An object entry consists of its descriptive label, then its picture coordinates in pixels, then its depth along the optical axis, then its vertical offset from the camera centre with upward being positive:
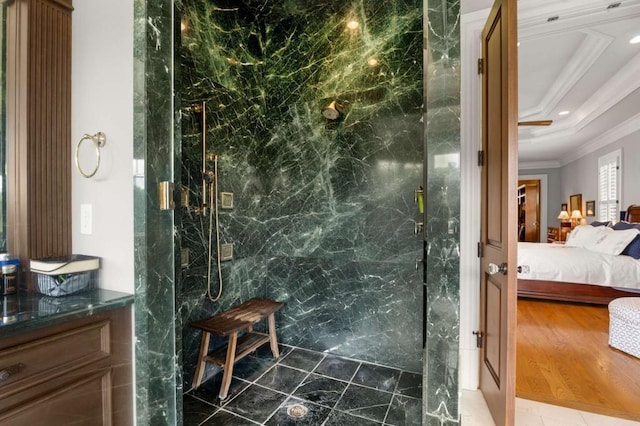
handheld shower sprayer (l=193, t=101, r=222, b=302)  2.16 +0.11
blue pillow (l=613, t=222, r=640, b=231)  3.88 -0.22
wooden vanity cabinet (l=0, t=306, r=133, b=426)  0.93 -0.57
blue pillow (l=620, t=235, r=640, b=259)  3.59 -0.48
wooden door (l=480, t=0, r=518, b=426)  1.47 -0.01
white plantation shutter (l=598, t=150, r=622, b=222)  5.10 +0.43
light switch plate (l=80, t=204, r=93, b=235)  1.34 -0.04
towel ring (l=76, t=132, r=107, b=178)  1.29 +0.29
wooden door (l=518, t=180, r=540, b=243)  8.53 +0.01
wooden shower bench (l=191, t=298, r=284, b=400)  2.01 -0.92
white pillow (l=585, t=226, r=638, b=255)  3.69 -0.41
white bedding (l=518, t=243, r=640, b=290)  3.56 -0.72
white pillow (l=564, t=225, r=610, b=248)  4.31 -0.40
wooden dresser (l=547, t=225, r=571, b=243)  7.02 -0.59
